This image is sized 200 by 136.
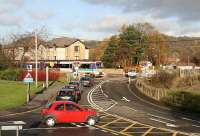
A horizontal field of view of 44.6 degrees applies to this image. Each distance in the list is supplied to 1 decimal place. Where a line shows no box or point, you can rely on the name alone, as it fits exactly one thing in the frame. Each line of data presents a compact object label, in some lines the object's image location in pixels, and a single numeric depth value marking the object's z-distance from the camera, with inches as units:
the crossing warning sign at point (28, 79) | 855.0
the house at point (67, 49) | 2746.7
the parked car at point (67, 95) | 814.9
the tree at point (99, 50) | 2760.1
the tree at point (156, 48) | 2405.6
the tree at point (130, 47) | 2344.6
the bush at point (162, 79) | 1364.7
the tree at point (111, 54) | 2403.4
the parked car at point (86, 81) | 1345.8
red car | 572.8
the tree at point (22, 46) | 1987.6
